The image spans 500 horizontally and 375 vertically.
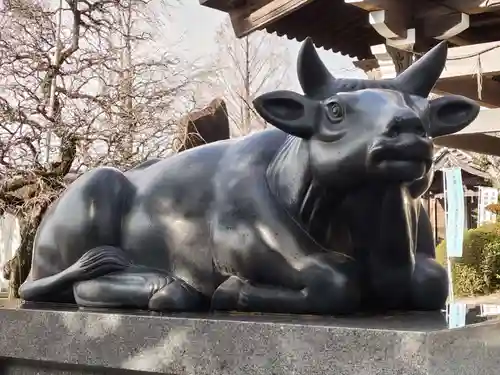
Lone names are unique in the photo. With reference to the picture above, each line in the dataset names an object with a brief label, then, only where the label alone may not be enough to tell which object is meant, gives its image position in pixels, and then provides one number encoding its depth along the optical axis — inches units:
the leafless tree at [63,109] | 319.0
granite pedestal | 56.6
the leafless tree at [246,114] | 620.4
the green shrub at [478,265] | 392.2
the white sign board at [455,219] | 314.2
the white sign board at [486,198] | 523.8
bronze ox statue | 68.6
